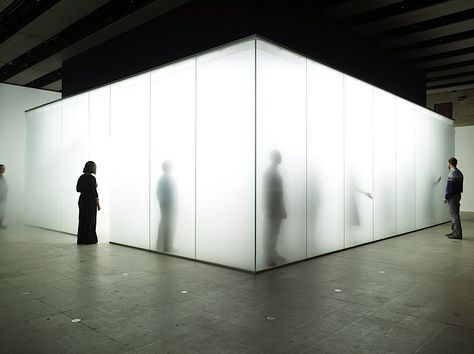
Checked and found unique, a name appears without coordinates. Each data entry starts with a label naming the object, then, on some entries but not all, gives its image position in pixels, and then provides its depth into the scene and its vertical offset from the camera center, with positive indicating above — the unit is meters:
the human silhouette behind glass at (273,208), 5.95 -0.46
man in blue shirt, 9.05 -0.38
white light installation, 5.96 +0.44
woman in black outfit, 8.59 -0.61
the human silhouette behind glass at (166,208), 7.14 -0.54
